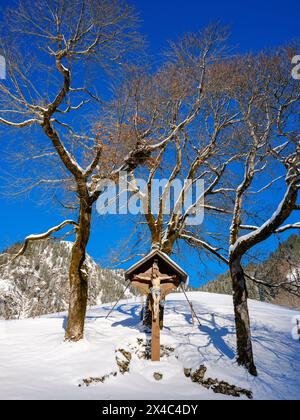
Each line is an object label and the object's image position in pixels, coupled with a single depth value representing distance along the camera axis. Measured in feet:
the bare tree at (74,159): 27.30
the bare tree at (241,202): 24.54
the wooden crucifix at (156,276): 27.86
